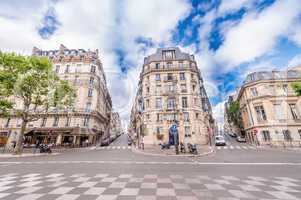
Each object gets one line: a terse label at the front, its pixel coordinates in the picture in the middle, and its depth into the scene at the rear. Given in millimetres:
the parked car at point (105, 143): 30425
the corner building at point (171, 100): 28578
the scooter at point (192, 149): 16538
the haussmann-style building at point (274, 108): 26359
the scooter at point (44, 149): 19531
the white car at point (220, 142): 26380
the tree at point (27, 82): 18062
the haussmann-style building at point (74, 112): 28438
